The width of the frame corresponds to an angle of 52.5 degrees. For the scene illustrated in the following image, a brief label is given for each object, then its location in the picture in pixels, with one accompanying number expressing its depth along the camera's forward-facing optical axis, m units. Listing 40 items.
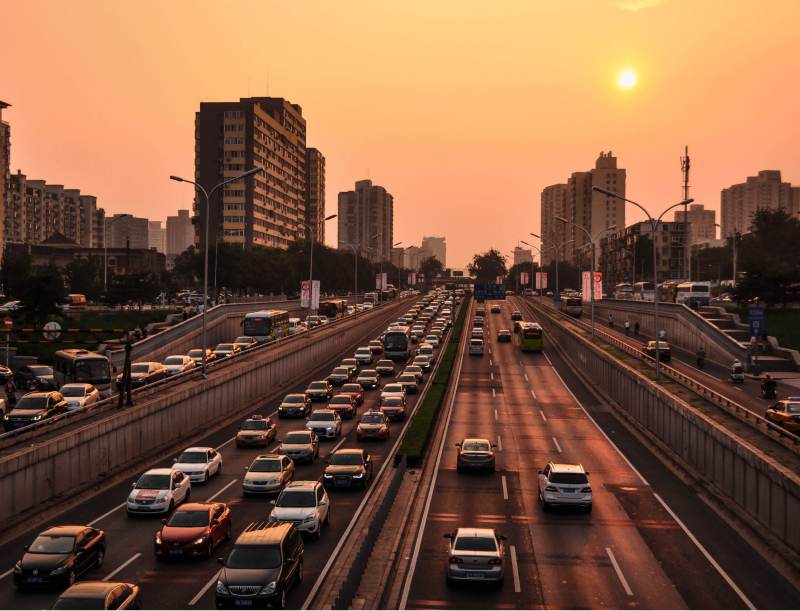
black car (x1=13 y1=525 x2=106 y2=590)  20.14
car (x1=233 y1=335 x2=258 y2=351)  74.28
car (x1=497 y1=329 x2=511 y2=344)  95.31
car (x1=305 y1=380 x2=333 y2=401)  55.94
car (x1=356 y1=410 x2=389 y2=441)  42.19
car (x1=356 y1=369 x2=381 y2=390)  62.31
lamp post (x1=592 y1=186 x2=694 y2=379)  49.70
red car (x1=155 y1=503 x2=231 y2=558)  22.42
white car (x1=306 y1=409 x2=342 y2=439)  42.91
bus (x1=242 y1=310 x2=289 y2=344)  79.00
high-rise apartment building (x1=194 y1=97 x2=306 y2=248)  183.50
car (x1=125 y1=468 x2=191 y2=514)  27.41
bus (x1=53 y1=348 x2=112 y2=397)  52.59
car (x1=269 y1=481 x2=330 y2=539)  24.44
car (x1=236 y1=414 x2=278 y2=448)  40.34
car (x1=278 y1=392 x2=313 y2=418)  49.19
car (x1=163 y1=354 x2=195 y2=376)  58.41
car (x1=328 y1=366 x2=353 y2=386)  64.00
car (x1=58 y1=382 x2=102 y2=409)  42.88
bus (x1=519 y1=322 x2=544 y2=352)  84.25
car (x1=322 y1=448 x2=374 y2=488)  31.34
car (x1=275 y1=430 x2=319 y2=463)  36.59
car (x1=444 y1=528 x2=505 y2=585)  20.17
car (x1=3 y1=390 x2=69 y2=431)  37.83
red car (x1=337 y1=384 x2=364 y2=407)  53.23
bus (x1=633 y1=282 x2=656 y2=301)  129.35
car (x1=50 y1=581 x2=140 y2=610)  16.19
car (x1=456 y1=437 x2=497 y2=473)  34.72
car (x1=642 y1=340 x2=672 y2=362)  71.81
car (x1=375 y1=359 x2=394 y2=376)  69.81
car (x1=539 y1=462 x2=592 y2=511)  28.53
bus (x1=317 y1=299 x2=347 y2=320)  117.98
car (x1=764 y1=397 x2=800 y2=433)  37.75
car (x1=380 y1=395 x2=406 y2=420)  48.81
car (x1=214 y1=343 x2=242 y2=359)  66.65
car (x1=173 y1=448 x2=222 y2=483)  32.41
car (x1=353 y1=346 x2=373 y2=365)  76.06
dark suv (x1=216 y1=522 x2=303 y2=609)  18.27
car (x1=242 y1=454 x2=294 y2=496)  30.12
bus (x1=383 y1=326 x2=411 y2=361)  79.44
